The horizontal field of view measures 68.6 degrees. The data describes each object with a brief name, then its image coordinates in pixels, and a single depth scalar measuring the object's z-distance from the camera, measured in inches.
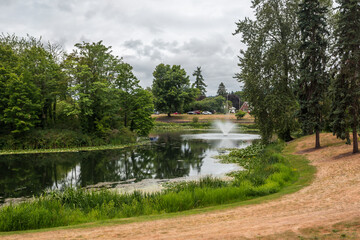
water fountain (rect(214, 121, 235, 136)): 2844.2
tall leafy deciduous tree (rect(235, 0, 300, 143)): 1218.6
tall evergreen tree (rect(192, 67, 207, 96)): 4933.6
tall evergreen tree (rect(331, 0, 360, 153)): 724.0
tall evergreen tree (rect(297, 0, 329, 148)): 983.6
